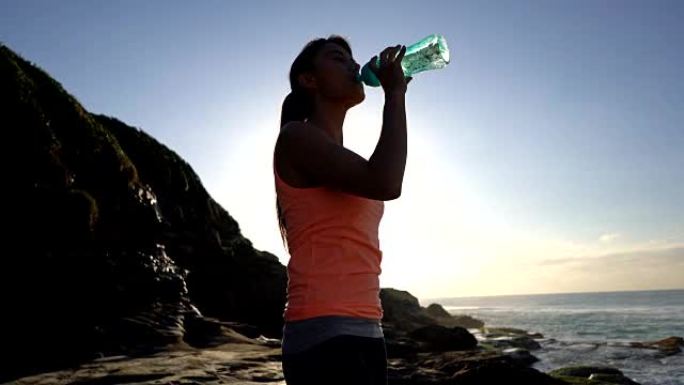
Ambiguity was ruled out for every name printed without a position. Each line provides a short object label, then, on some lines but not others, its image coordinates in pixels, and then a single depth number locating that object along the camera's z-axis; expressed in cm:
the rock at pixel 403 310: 3033
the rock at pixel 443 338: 1844
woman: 204
